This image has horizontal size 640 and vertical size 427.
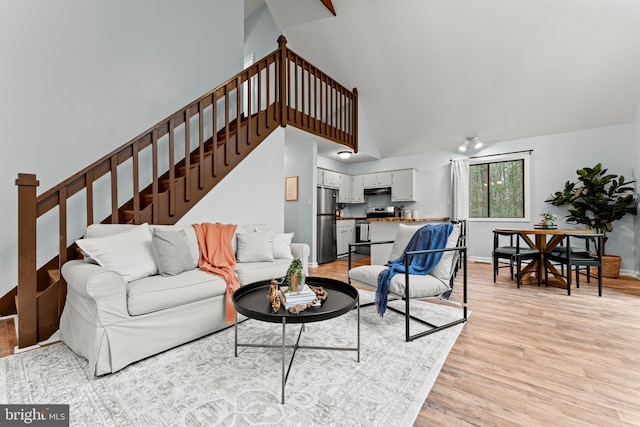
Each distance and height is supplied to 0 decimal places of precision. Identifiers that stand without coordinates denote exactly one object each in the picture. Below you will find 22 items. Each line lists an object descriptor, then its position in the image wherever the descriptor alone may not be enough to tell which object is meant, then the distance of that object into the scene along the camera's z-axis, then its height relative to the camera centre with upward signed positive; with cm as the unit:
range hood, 691 +51
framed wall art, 559 +47
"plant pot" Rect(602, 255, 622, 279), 436 -80
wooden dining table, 393 -74
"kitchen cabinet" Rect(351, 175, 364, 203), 720 +58
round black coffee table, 161 -58
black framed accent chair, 233 -57
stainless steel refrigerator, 566 -27
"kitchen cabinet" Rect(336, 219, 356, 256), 642 -49
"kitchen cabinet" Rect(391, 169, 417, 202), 650 +60
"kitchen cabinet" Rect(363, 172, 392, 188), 684 +78
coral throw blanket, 246 -39
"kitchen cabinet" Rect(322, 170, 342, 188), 635 +75
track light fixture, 564 +135
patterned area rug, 142 -98
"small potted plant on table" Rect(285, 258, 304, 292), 190 -42
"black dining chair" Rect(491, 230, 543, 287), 382 -57
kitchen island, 503 -34
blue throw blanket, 246 -42
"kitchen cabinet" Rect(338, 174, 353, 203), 690 +54
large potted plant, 438 +17
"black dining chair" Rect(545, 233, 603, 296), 348 -59
